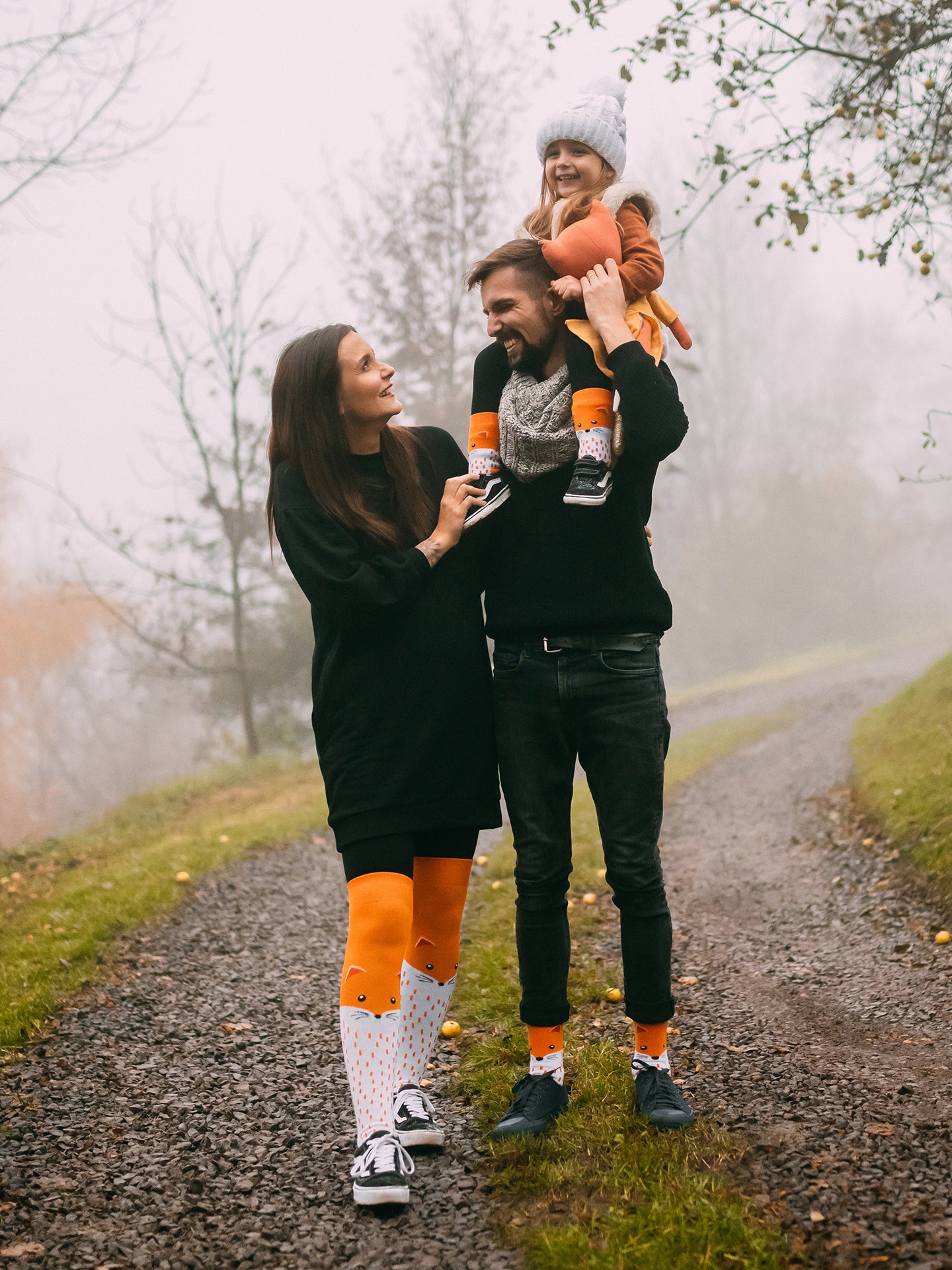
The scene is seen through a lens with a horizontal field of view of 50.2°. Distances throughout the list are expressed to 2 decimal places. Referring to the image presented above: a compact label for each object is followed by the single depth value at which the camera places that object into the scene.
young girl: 2.66
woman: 2.68
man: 2.76
